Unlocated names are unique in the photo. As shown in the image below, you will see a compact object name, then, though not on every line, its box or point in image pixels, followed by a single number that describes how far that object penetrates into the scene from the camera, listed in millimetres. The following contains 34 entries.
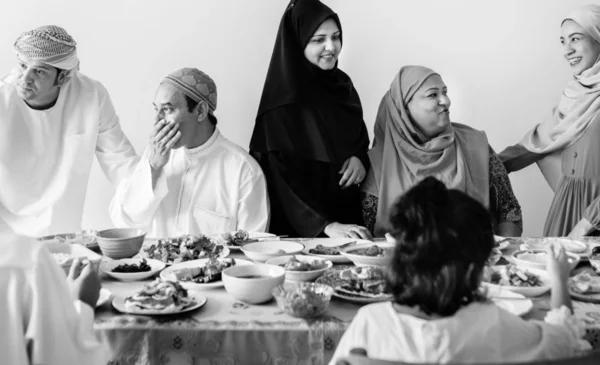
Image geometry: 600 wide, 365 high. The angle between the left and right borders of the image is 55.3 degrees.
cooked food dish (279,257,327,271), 1618
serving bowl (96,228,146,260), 1810
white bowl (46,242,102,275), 1659
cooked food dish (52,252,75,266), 1547
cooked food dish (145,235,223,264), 1805
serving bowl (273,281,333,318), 1311
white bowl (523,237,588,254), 1906
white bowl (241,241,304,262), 1813
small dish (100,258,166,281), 1596
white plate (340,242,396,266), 1738
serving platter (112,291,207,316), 1315
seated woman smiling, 2748
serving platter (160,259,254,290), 1522
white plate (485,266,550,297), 1464
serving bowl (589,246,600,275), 1697
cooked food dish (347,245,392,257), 1801
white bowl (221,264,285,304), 1393
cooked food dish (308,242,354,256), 1907
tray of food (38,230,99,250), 1974
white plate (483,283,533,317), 1339
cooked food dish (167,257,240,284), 1558
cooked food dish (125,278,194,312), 1333
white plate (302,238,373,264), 2049
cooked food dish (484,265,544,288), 1524
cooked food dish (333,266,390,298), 1445
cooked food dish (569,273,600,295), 1477
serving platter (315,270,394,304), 1404
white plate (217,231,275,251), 2168
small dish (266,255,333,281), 1575
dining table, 1281
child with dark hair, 1025
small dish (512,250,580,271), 1716
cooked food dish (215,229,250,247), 2045
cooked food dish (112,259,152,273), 1641
